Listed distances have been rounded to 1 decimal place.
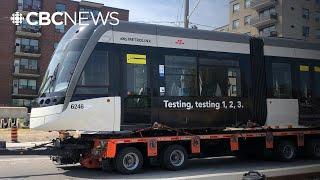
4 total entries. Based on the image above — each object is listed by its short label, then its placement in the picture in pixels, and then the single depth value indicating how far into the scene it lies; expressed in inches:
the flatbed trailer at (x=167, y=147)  512.4
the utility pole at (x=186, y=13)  1067.5
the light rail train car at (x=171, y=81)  502.6
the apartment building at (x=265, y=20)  2593.5
